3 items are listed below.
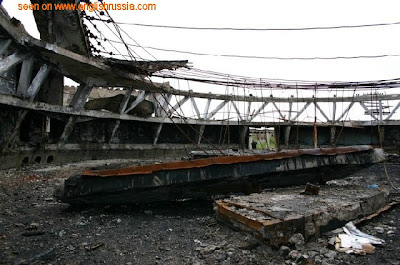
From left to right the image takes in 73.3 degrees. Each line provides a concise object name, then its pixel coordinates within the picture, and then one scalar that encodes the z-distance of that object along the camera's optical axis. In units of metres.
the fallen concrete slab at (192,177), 3.78
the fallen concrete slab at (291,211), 2.71
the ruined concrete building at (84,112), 7.21
